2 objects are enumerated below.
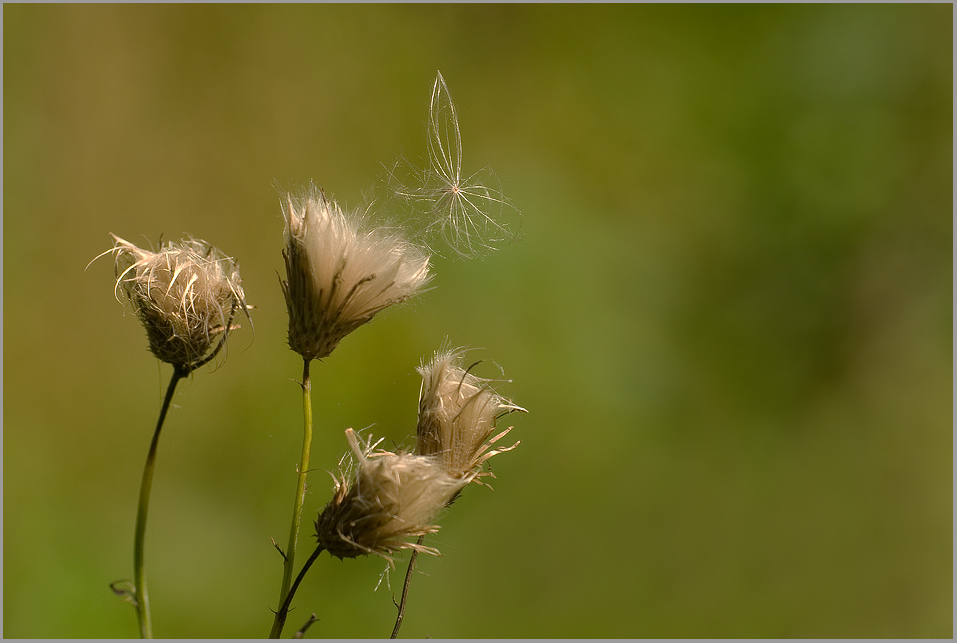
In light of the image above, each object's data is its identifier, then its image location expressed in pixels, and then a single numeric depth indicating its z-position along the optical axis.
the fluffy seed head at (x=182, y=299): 0.54
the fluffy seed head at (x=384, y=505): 0.53
